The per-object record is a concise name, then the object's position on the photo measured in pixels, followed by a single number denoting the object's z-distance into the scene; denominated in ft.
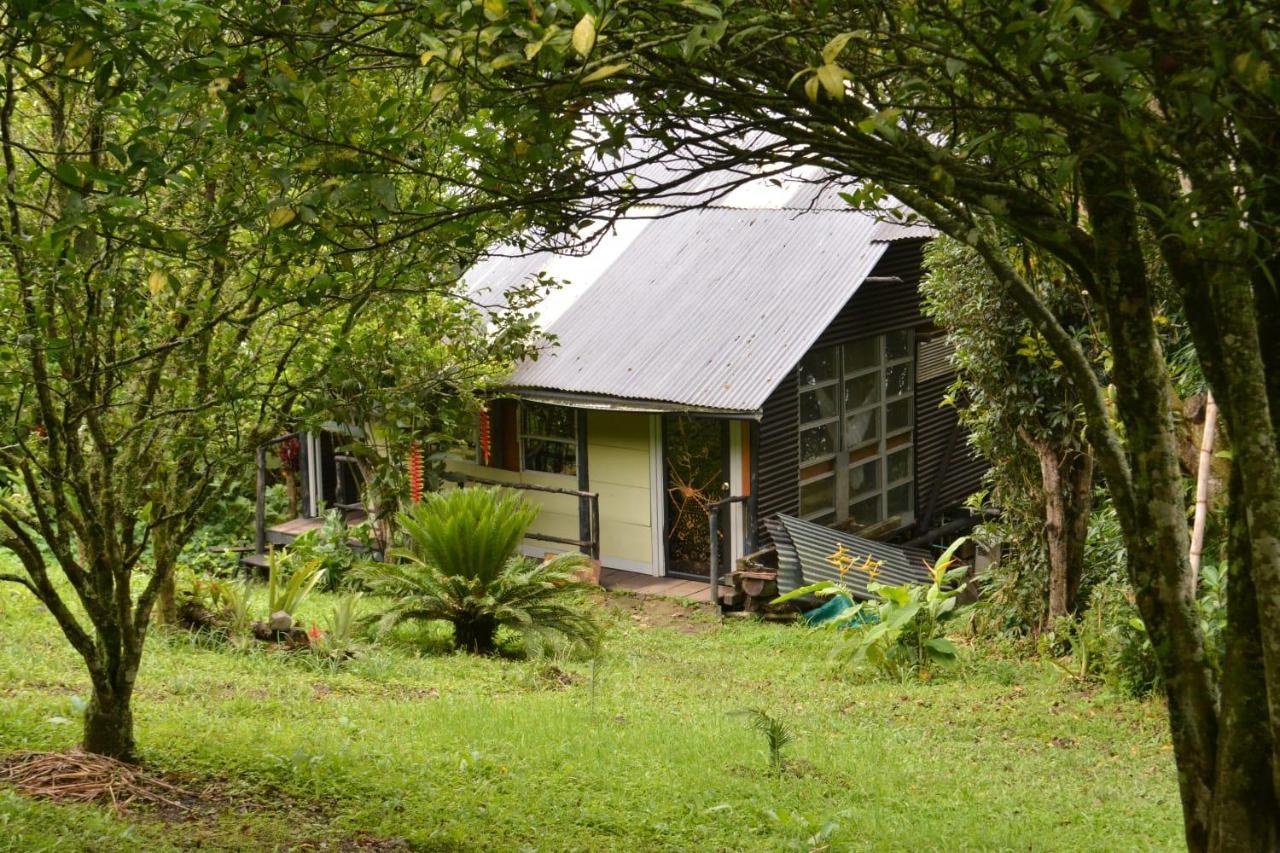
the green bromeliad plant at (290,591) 36.55
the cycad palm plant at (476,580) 37.73
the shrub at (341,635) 33.83
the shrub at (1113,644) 31.45
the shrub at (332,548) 50.96
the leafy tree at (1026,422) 35.86
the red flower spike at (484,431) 53.93
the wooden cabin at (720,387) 47.93
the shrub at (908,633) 35.55
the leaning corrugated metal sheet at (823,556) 44.86
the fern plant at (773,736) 23.49
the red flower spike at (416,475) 50.21
